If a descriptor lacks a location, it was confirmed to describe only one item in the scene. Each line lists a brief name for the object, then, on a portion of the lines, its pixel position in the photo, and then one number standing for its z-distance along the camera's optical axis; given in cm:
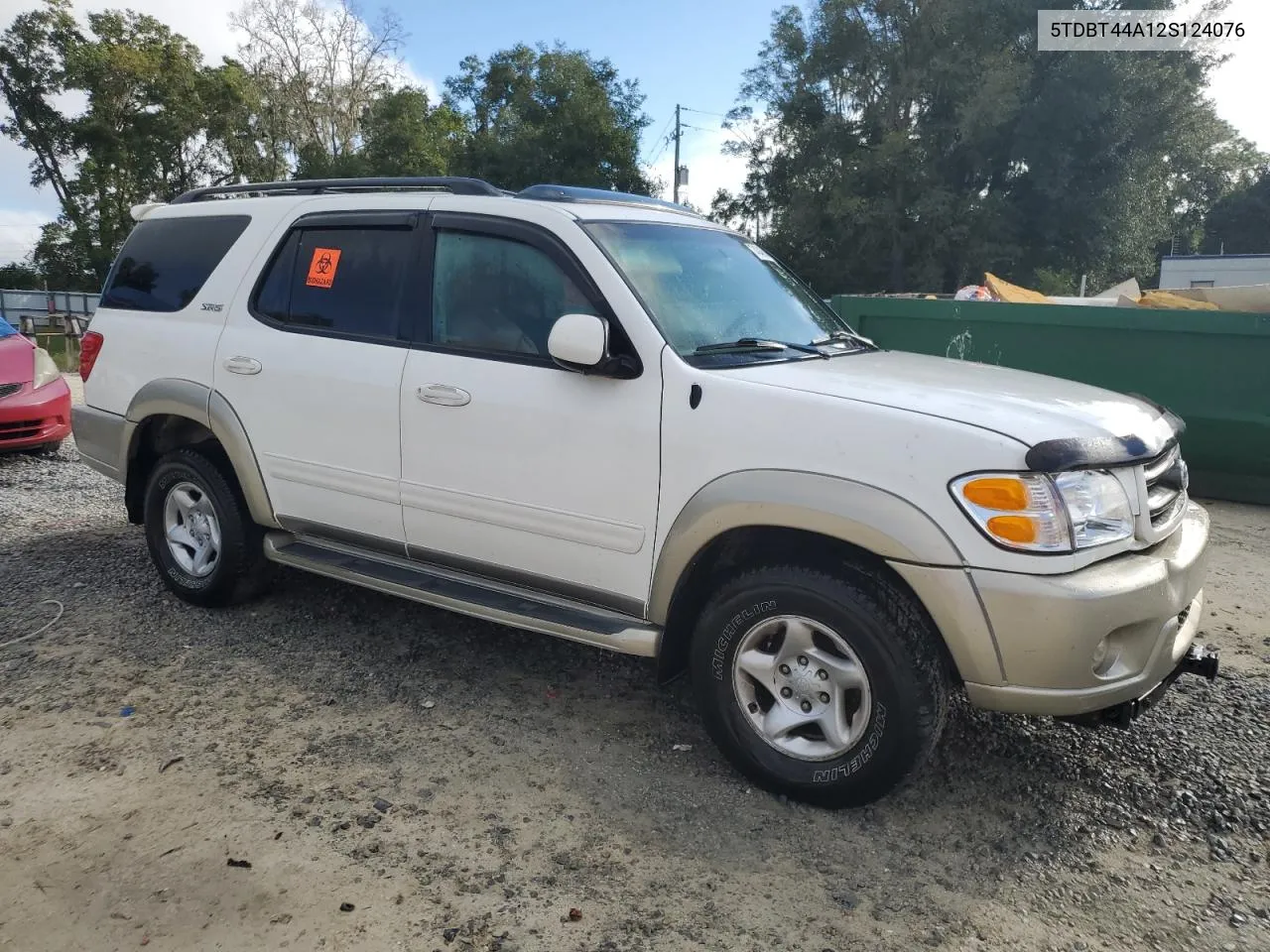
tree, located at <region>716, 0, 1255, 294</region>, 2872
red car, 782
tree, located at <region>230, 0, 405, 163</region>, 3984
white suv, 271
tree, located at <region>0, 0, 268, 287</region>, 3656
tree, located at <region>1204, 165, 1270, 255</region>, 5256
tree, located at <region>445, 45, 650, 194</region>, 3750
